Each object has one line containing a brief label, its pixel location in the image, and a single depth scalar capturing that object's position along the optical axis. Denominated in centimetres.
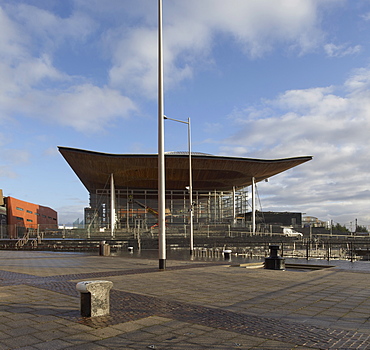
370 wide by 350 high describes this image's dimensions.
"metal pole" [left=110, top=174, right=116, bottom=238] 5320
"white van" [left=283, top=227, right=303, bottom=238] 4780
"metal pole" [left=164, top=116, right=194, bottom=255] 2741
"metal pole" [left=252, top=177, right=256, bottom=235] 5362
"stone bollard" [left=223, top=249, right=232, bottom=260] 2183
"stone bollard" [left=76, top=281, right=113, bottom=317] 698
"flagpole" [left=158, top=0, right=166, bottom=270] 1573
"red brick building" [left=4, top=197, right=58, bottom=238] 8622
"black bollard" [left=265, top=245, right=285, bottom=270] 1642
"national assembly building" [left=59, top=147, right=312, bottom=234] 5069
